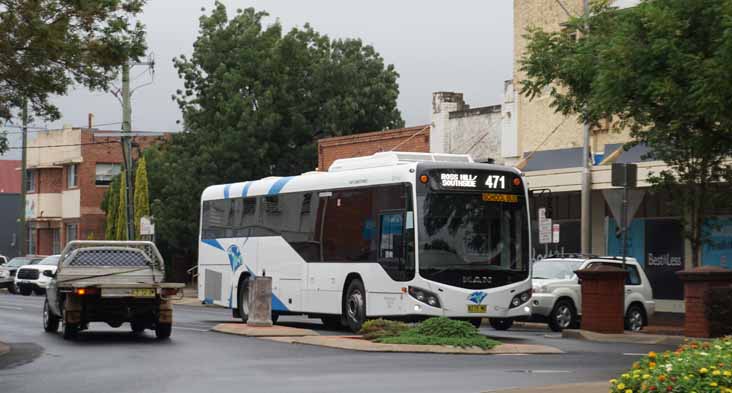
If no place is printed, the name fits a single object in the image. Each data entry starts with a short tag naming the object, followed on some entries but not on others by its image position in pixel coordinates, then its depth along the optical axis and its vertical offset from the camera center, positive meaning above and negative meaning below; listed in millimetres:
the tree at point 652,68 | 20688 +3285
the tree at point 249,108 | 54562 +6301
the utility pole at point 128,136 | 46781 +4324
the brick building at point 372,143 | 47406 +4296
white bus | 24344 +368
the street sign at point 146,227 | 48375 +1099
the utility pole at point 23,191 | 62597 +3129
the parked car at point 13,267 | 55469 -479
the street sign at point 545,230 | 34250 +833
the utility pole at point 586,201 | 35100 +1660
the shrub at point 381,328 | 22375 -1148
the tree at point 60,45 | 20156 +3242
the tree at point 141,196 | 56781 +2613
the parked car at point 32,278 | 53156 -866
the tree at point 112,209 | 62325 +2253
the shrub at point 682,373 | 9766 -813
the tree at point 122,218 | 56656 +1664
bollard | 25625 -835
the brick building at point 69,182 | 74188 +4186
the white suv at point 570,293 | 29594 -662
